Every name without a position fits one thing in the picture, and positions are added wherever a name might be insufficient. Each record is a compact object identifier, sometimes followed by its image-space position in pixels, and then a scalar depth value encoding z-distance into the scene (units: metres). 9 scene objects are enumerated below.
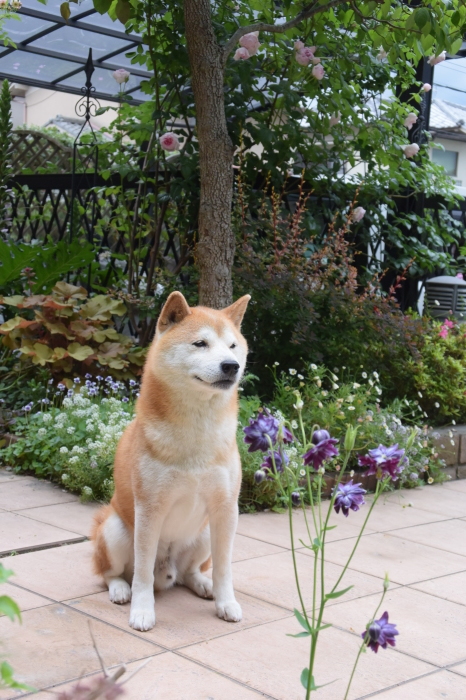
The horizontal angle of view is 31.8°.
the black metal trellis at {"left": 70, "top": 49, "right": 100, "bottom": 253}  7.45
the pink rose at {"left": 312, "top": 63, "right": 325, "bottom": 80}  6.18
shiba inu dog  3.10
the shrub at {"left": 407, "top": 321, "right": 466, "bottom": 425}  6.36
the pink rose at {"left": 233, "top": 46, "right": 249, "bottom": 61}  5.94
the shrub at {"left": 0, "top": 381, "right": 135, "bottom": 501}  4.87
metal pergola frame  8.71
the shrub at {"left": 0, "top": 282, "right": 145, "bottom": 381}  6.11
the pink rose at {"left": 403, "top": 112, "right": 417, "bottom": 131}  7.24
